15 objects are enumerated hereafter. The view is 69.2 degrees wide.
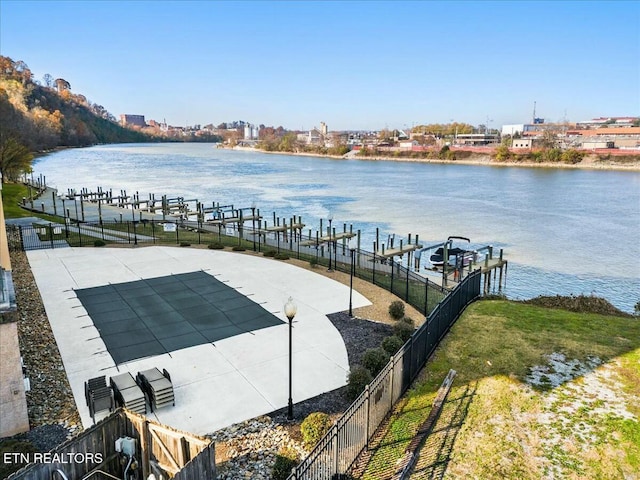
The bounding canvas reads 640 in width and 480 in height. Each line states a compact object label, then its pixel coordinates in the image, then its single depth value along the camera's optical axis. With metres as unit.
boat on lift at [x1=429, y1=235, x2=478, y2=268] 28.83
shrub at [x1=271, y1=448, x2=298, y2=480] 7.50
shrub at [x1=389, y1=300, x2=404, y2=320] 15.34
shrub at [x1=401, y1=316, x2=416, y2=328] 13.94
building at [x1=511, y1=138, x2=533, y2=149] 134.98
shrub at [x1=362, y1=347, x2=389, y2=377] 11.03
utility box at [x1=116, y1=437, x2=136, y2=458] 6.85
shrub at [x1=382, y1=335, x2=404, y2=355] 11.86
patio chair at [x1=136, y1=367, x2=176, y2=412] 9.59
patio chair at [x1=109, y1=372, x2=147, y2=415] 9.25
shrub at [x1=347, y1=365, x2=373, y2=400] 10.05
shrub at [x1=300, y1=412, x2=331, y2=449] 8.23
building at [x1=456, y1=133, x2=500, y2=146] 172.75
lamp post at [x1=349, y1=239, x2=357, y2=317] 15.23
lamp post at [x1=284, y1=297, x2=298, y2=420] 8.83
